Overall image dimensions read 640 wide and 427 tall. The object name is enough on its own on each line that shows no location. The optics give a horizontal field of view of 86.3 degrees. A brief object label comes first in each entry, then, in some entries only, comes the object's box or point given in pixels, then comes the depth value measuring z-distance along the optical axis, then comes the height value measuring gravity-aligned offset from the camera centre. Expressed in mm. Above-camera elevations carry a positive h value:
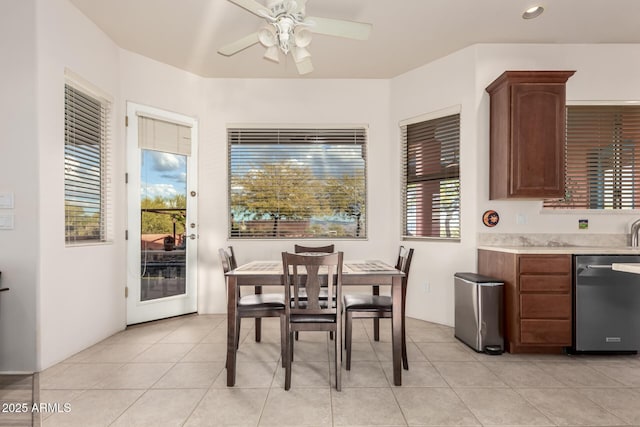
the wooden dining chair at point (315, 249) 3491 -392
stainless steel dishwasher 2830 -794
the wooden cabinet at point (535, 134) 3168 +724
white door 3715 -29
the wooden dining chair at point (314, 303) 2264 -625
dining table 2361 -531
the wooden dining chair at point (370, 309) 2576 -737
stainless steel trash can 2951 -905
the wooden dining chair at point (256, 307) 2627 -740
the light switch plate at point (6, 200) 2543 +85
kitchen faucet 3326 -198
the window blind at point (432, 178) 3795 +393
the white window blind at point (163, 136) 3785 +874
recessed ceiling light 2979 +1773
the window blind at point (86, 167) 2961 +418
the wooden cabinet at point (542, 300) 2871 -747
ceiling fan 2227 +1283
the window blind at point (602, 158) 3512 +555
